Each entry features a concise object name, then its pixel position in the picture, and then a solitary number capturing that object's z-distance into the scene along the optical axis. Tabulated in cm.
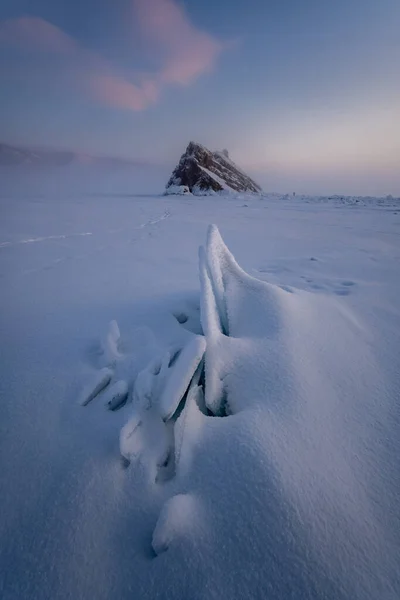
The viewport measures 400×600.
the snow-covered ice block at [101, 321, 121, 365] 160
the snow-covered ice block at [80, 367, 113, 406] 132
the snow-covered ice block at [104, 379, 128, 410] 130
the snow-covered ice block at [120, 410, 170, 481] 103
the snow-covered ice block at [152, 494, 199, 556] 77
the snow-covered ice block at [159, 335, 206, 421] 118
